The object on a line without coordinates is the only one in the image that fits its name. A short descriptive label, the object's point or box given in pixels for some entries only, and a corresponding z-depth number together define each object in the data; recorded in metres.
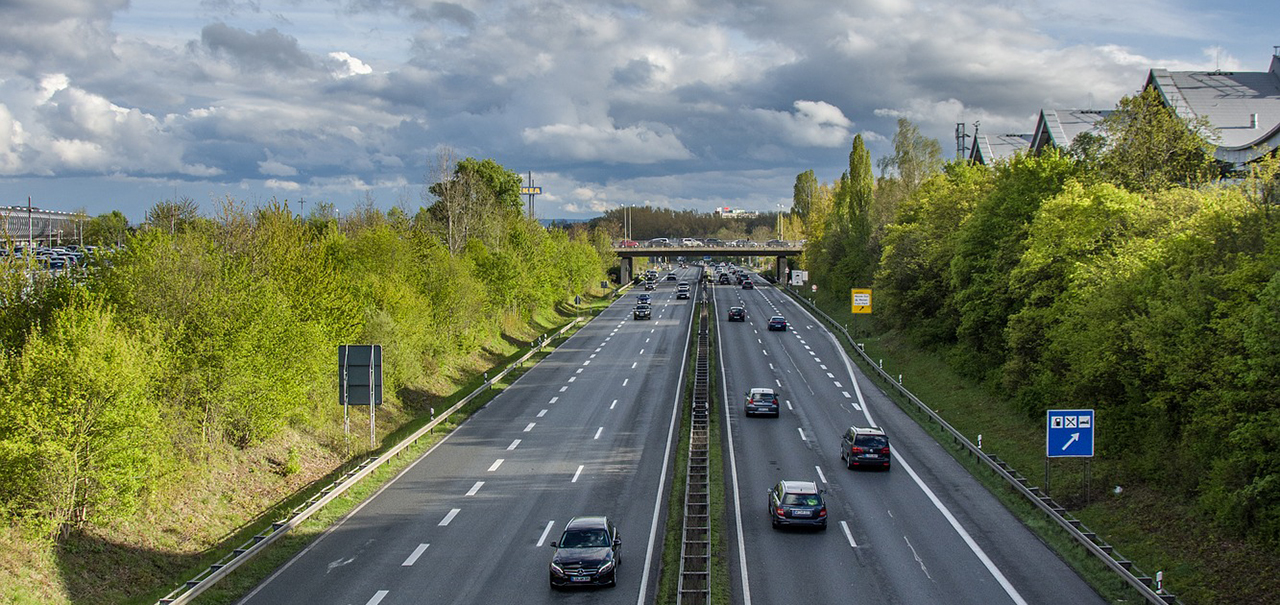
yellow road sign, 74.75
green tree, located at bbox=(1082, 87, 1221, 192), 47.19
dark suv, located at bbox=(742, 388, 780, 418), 46.88
